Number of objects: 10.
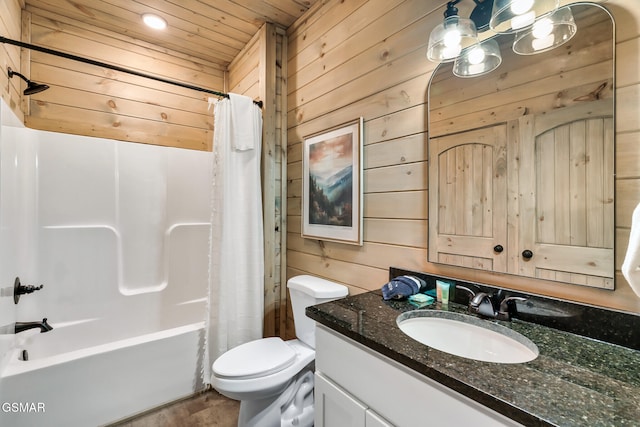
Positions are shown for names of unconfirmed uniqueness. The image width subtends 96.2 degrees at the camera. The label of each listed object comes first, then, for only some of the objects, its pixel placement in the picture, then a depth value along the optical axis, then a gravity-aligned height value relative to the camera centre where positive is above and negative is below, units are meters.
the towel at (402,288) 1.19 -0.32
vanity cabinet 0.65 -0.50
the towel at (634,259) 0.63 -0.11
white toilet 1.34 -0.78
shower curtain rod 1.46 +0.87
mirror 0.83 +0.17
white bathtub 1.41 -0.93
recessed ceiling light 2.13 +1.46
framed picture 1.60 +0.17
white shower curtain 1.90 -0.16
